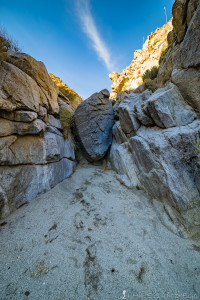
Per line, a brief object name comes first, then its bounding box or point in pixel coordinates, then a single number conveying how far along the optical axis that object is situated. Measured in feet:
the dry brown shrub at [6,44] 17.68
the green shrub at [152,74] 29.49
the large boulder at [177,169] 10.12
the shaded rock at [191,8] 14.69
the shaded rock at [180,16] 16.63
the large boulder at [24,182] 11.76
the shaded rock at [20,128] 12.78
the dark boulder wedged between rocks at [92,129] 26.17
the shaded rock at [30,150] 12.43
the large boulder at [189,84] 12.37
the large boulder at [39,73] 16.32
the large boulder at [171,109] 12.85
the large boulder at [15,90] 12.73
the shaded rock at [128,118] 19.07
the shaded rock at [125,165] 17.08
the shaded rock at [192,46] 11.35
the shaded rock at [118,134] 22.11
